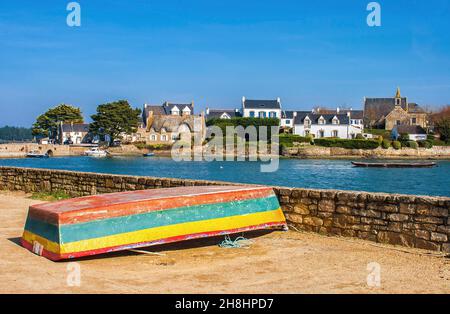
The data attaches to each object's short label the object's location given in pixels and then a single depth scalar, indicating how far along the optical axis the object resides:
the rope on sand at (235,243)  8.48
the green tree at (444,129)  99.69
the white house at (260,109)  110.38
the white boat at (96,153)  100.31
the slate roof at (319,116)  105.06
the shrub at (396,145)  93.87
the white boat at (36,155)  105.06
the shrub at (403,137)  96.38
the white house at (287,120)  110.19
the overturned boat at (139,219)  7.26
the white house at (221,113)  110.74
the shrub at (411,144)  94.75
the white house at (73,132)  125.38
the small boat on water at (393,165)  70.25
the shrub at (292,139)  95.38
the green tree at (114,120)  104.62
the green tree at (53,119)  125.56
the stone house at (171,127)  109.12
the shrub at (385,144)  94.01
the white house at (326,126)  105.06
